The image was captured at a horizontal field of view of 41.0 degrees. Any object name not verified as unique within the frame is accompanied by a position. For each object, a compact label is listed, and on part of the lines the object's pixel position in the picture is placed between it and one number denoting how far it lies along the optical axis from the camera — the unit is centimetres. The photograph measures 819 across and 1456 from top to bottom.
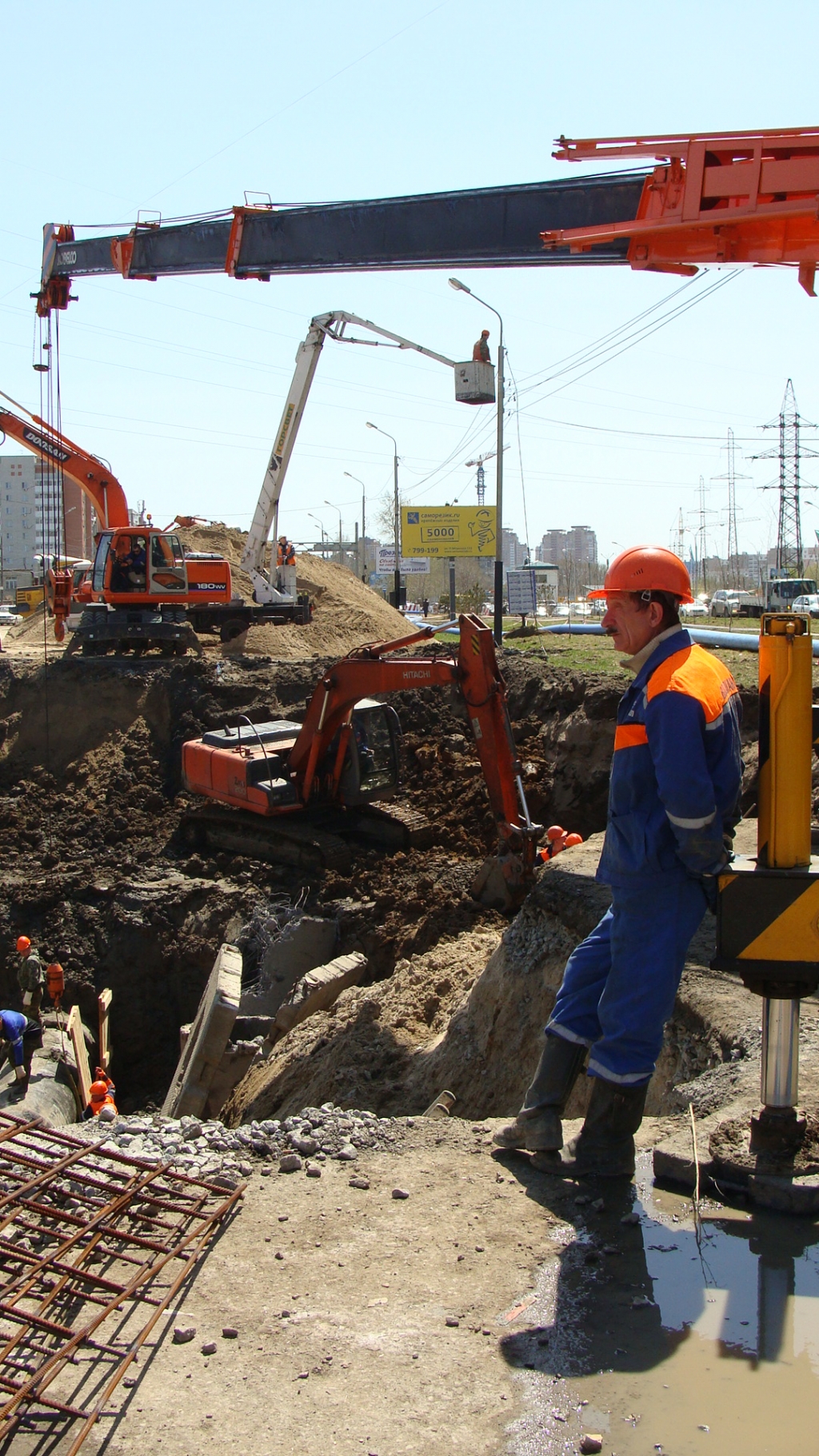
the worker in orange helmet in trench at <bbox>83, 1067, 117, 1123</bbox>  945
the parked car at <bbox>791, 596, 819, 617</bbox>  3500
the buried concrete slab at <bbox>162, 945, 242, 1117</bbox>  919
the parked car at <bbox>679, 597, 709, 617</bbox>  4416
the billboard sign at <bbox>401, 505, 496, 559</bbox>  6322
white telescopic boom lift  2000
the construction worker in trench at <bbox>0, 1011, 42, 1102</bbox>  867
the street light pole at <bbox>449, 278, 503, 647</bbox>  2211
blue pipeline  1797
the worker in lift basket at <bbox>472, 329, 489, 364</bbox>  1867
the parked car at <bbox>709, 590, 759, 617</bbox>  3892
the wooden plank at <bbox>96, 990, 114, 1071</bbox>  1163
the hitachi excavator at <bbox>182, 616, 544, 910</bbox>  1096
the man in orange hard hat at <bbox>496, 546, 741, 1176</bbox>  357
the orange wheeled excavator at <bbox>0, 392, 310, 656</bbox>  1997
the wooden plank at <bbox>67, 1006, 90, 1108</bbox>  999
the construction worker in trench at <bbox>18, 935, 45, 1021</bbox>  1073
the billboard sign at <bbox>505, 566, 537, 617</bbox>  2666
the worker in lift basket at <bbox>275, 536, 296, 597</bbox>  2367
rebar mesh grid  293
